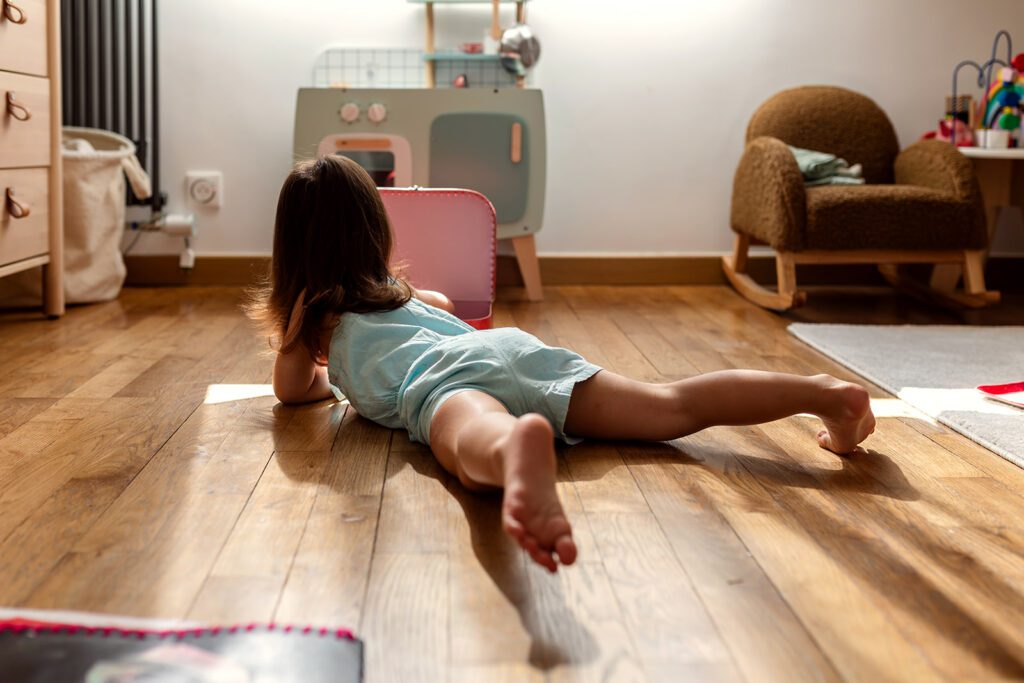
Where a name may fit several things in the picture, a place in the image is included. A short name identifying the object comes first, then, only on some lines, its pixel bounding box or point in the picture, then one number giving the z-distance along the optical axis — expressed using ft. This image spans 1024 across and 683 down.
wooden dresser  7.54
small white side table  9.93
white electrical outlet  10.44
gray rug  5.43
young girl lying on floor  4.58
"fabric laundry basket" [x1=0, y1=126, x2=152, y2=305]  8.79
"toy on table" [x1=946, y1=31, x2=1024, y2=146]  9.68
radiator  9.59
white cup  9.60
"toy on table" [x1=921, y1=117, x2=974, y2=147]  10.00
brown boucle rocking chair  8.73
